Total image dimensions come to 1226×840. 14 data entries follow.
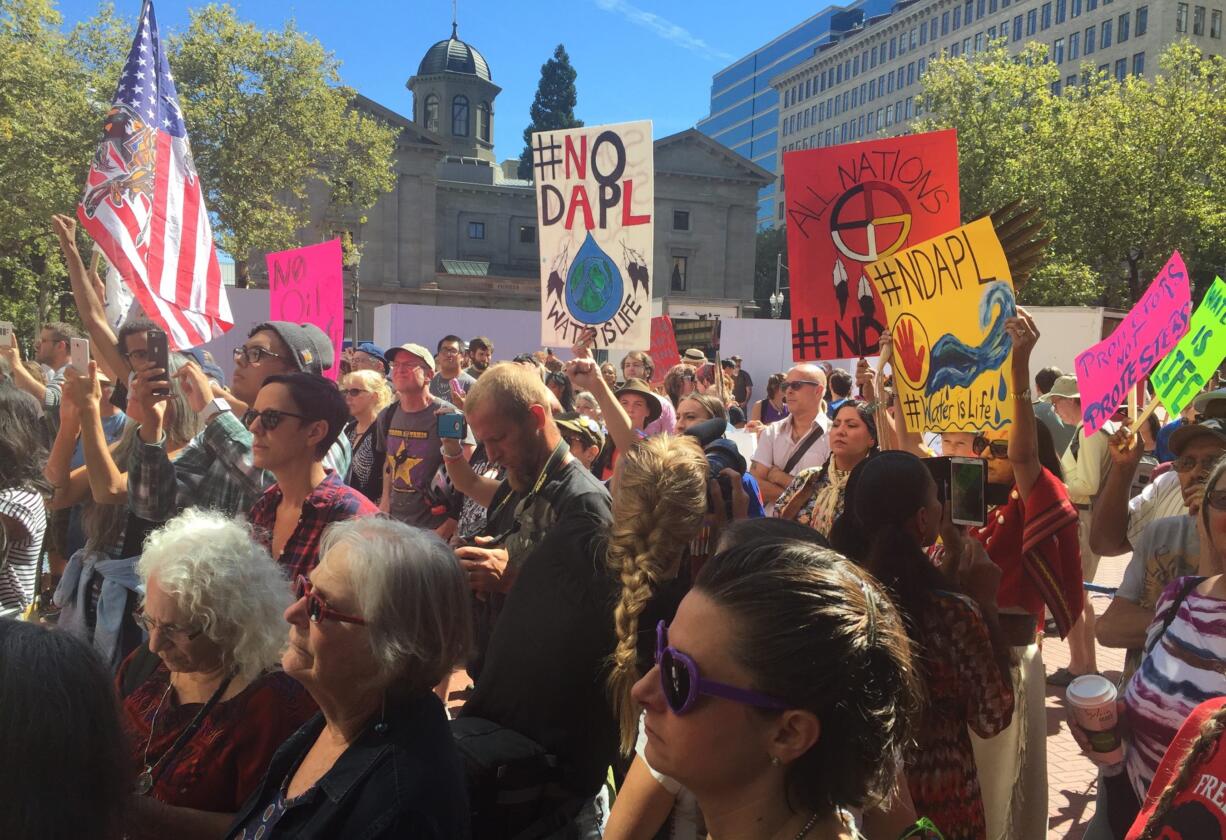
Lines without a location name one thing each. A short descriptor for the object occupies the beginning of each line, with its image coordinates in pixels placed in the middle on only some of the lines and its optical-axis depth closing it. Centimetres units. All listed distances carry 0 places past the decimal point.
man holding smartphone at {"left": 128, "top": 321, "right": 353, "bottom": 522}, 366
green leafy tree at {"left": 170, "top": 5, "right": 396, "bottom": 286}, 3145
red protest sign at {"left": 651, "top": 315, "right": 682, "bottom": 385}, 1189
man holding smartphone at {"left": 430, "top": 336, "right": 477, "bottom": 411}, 860
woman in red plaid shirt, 324
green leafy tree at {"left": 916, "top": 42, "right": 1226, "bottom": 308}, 3203
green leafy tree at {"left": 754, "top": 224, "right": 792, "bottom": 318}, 8125
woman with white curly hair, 221
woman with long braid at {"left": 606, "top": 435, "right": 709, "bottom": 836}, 242
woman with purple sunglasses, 153
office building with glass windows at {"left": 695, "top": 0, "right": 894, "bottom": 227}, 10656
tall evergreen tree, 8012
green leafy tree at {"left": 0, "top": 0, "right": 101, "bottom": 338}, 2445
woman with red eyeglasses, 184
